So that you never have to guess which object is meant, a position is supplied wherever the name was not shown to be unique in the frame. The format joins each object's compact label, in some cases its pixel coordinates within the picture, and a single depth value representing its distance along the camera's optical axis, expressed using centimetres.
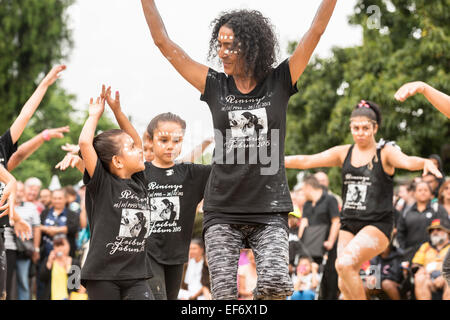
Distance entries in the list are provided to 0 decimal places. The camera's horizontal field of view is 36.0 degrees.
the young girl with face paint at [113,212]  458
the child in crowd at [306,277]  943
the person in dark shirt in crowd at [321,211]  1024
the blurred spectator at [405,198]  1048
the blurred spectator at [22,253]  1020
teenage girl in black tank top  682
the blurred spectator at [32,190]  1177
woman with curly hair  449
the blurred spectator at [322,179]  1109
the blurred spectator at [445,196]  936
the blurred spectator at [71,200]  1124
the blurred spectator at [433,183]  1015
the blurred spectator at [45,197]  1336
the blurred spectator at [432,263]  882
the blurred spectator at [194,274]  898
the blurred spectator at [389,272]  943
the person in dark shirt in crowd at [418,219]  964
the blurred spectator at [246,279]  887
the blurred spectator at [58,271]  1011
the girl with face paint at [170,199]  566
